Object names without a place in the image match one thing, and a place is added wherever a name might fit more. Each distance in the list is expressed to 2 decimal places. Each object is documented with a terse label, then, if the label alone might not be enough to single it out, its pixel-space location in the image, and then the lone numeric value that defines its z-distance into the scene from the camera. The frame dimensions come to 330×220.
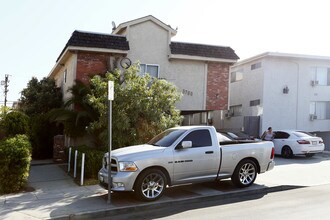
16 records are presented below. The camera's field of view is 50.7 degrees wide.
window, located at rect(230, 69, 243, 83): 25.69
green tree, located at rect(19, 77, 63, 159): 17.19
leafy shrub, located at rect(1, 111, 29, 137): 14.94
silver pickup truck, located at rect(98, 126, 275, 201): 8.09
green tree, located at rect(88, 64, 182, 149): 12.06
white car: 16.31
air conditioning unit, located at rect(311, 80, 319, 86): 23.97
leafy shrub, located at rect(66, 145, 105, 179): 10.99
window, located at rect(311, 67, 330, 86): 24.26
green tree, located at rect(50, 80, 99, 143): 14.09
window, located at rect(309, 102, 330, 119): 24.33
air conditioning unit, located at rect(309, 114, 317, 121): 24.03
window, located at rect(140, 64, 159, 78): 17.41
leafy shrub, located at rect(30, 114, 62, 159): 17.06
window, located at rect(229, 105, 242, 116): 25.09
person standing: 17.59
